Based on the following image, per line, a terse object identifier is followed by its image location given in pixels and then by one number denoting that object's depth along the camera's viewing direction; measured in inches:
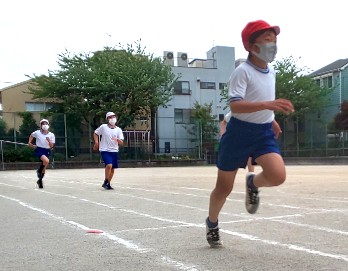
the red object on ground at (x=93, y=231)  207.0
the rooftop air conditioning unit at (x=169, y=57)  2024.7
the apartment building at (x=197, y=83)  1967.4
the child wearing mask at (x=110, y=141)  465.6
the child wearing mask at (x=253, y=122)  154.3
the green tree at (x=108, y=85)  1514.5
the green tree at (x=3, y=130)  1324.2
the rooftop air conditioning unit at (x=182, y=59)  2070.6
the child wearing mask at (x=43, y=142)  523.5
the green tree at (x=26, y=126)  1363.2
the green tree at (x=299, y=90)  1630.2
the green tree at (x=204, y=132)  1596.9
